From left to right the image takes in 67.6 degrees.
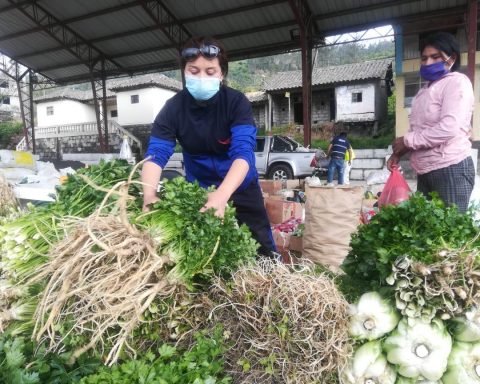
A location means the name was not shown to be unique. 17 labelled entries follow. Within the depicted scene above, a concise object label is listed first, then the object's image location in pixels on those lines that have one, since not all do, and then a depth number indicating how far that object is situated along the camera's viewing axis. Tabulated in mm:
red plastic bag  2230
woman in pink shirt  2098
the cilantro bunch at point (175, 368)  1108
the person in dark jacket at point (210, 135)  1725
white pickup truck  11320
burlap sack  2822
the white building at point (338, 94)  22781
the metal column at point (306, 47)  10352
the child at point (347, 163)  9633
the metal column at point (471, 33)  9484
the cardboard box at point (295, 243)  3251
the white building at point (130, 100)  27469
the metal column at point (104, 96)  15825
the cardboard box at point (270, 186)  5708
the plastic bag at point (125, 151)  13306
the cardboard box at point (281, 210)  4012
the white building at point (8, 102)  37844
